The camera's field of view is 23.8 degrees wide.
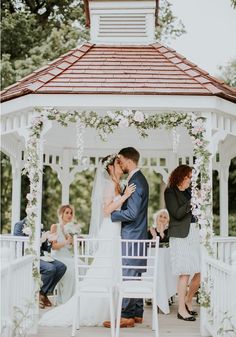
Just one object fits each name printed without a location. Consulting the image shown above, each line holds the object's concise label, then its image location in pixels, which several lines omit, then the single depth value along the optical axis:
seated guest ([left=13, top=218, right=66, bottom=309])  8.85
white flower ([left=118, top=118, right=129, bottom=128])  7.43
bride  7.47
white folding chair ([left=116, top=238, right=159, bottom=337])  6.64
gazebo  7.37
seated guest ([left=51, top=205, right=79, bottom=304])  9.21
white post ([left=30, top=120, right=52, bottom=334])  6.92
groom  7.45
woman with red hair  7.72
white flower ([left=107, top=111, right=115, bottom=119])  7.50
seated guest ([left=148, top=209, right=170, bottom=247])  9.47
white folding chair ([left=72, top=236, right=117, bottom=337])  6.79
